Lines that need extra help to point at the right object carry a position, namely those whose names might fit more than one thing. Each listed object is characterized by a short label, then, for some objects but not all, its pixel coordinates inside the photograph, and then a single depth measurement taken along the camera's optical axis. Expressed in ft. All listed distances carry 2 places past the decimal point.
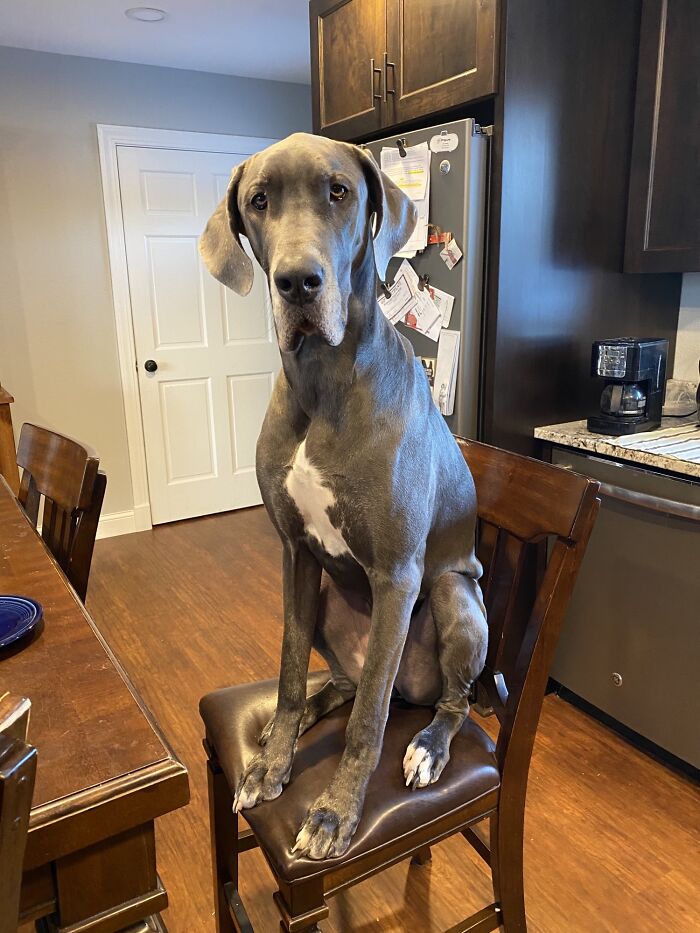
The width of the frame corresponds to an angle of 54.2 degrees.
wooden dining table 2.22
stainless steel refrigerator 6.13
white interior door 11.96
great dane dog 2.81
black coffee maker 6.28
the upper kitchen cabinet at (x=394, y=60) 6.01
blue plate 3.14
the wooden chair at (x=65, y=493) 4.46
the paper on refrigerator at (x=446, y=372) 6.66
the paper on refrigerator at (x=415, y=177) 6.56
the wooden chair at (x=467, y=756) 3.18
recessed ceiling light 8.96
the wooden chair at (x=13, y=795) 1.29
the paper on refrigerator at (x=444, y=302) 6.58
